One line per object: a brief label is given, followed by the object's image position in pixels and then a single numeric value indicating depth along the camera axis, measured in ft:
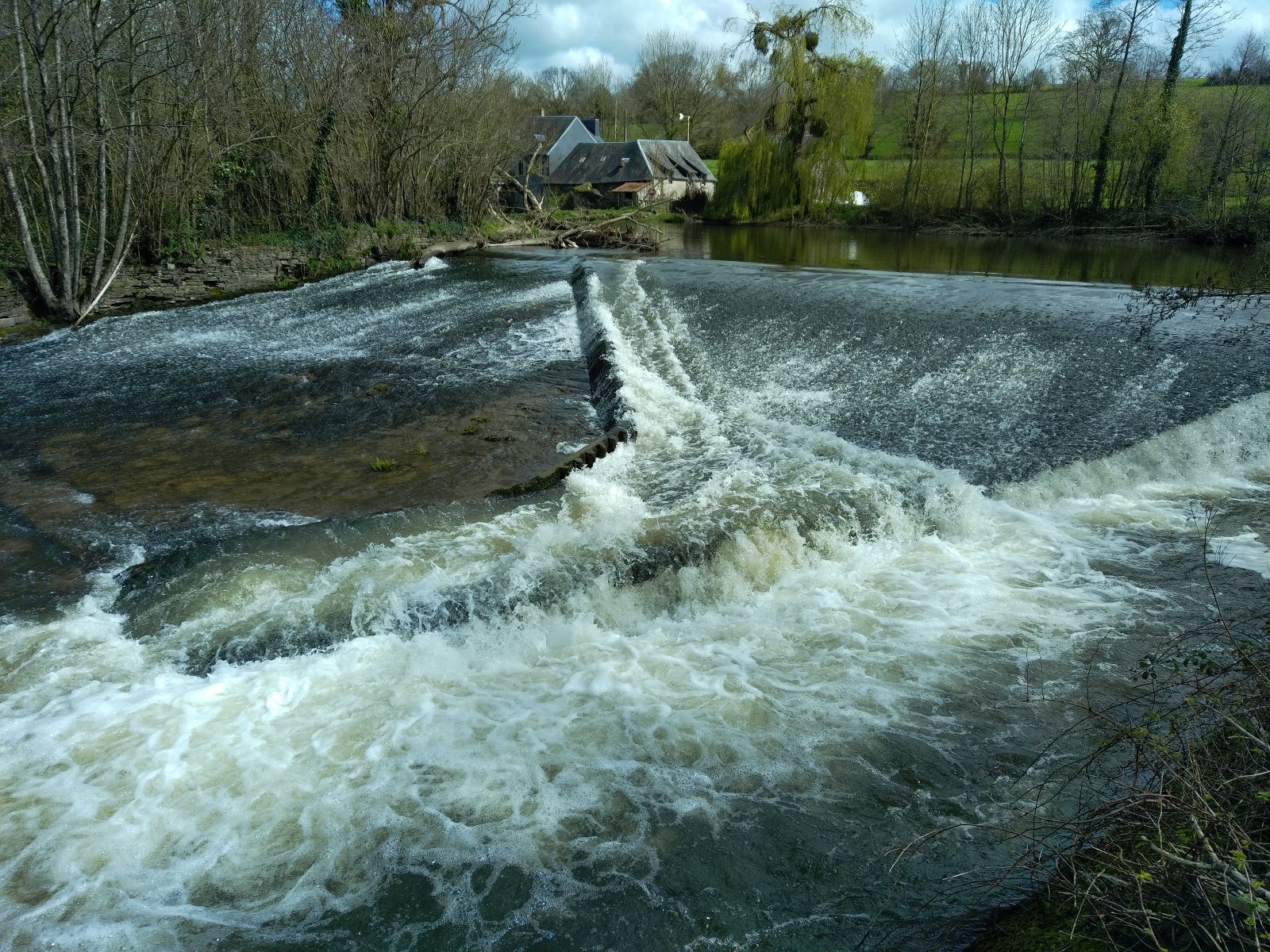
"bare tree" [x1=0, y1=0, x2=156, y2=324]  38.52
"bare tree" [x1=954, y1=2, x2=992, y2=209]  114.52
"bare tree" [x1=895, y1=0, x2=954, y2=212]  111.14
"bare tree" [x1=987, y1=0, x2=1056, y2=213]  118.32
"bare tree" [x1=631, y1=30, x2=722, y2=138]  211.61
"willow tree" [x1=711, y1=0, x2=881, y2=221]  100.73
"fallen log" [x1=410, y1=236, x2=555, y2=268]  68.33
